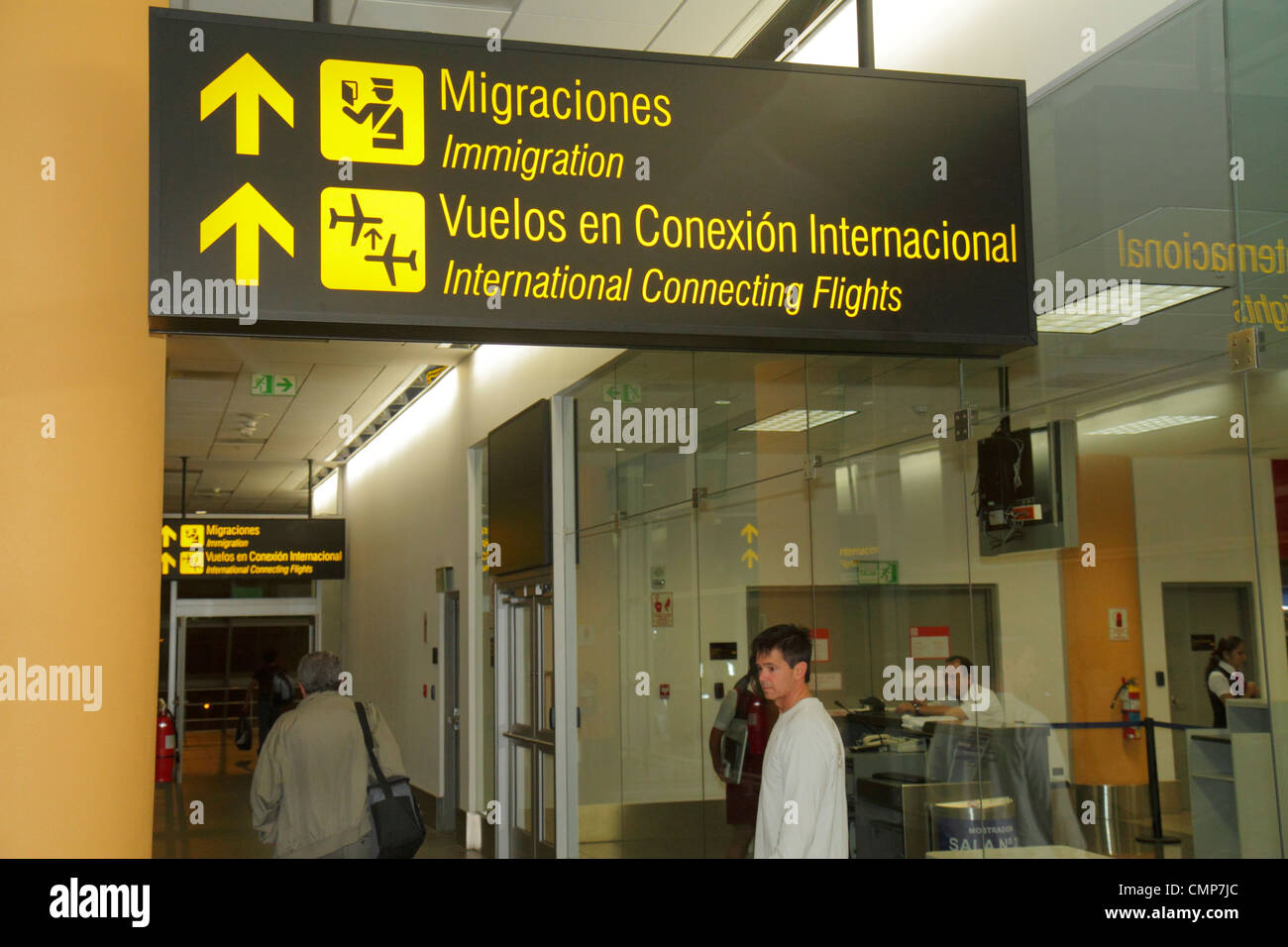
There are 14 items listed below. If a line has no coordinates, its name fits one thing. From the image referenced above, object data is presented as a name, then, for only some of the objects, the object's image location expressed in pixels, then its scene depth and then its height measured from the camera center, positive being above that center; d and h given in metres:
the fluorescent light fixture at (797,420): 5.20 +0.81
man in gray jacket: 4.37 -0.70
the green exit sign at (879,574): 4.71 +0.07
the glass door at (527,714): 8.52 -0.92
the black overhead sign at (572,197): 2.62 +0.98
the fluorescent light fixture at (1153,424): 3.36 +0.48
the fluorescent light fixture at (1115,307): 3.48 +0.88
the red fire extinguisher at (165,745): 13.53 -1.66
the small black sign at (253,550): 13.95 +0.70
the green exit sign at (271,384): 11.27 +2.19
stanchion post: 3.38 -0.64
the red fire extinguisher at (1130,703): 3.50 -0.37
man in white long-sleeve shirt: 3.35 -0.59
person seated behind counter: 4.10 -0.45
